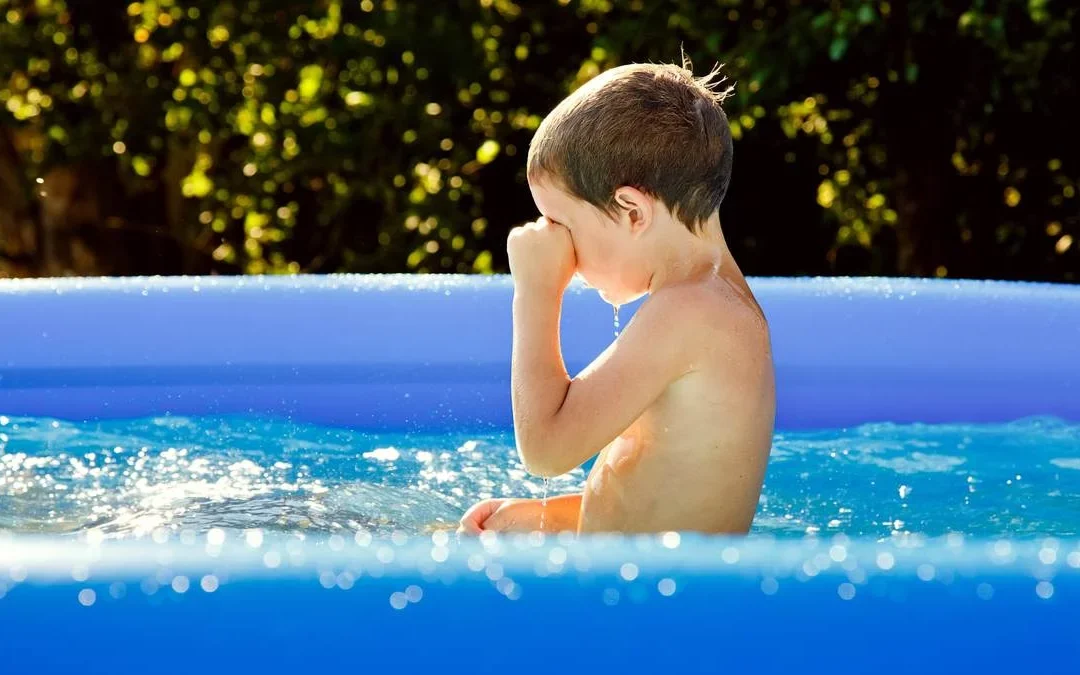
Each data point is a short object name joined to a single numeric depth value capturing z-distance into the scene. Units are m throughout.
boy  3.87
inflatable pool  3.53
